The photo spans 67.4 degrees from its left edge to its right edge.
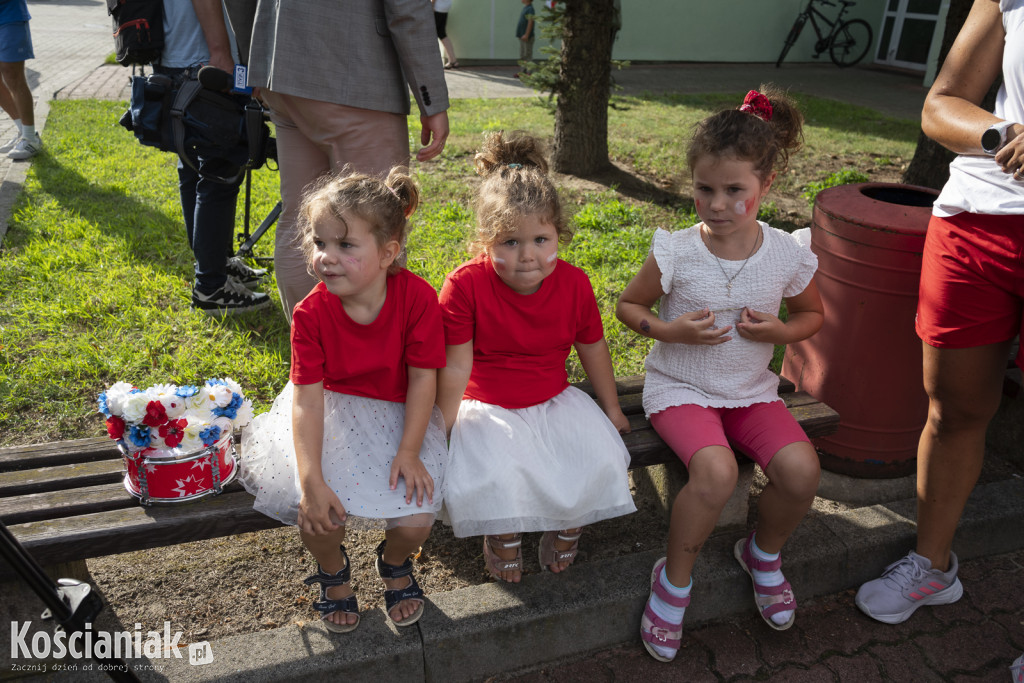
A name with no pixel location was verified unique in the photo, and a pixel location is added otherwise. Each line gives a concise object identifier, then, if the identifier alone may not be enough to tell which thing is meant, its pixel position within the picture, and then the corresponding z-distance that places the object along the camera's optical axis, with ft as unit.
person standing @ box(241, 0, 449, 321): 8.76
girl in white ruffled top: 7.45
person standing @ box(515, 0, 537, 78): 43.04
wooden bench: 6.33
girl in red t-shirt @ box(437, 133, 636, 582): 7.19
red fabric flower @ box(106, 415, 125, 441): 6.52
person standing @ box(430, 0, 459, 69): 41.42
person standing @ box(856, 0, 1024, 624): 6.55
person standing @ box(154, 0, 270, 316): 12.26
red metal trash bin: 8.97
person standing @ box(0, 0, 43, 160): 20.45
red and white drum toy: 6.57
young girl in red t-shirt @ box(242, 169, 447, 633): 6.83
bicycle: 50.06
